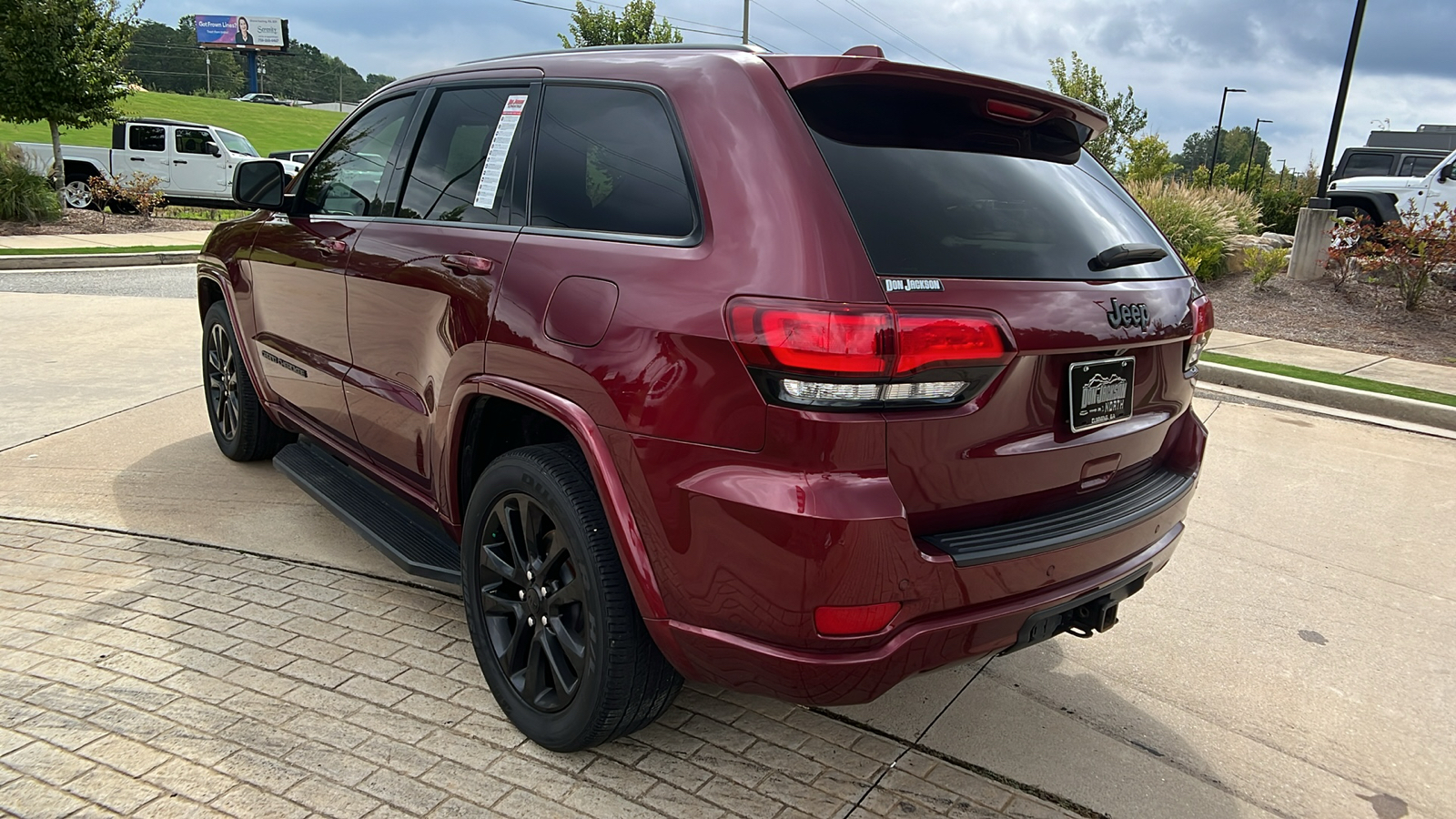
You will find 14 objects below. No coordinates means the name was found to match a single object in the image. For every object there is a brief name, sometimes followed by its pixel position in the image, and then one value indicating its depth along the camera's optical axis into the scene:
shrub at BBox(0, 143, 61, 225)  16.30
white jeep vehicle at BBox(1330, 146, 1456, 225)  15.20
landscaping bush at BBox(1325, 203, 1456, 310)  10.23
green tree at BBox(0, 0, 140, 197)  16.03
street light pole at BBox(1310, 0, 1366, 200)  12.24
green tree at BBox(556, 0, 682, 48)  33.97
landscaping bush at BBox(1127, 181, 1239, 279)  12.34
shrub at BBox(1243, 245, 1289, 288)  11.84
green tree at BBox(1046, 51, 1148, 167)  26.19
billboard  95.50
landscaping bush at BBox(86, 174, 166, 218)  18.20
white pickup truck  21.31
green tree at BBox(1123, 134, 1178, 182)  22.45
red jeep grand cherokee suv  2.06
